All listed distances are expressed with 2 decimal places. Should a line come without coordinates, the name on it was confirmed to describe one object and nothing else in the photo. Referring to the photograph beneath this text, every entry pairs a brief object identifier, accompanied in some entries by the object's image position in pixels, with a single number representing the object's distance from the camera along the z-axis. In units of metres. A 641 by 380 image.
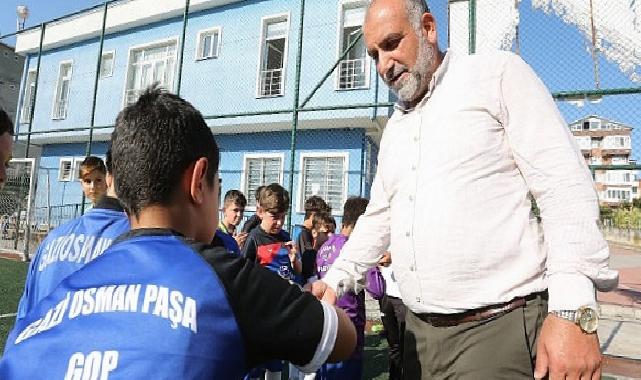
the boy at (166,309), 0.85
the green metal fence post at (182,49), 8.51
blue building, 11.59
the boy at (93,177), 3.20
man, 1.15
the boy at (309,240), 4.70
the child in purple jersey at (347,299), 3.54
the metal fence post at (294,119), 6.61
